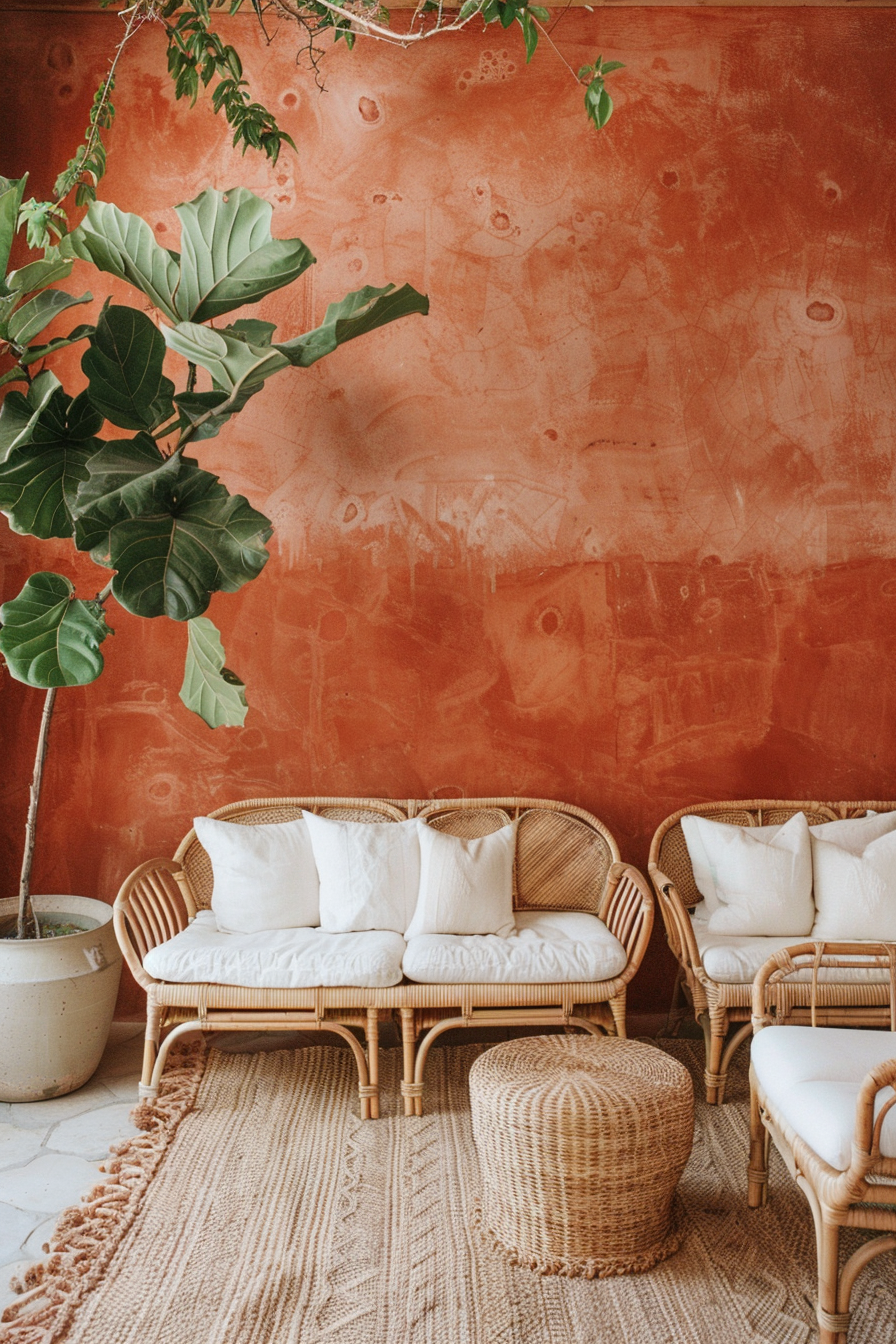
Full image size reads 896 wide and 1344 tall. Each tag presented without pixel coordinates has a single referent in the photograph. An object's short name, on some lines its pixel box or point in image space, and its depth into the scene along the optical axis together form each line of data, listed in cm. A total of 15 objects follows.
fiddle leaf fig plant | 246
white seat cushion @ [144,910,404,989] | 301
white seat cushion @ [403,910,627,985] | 304
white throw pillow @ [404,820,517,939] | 330
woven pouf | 228
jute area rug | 211
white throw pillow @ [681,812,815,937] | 330
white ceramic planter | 307
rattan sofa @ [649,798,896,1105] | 299
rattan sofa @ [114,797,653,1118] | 302
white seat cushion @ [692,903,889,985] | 303
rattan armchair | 193
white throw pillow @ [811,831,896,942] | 324
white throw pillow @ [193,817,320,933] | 337
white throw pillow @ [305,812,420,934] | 336
